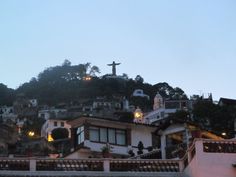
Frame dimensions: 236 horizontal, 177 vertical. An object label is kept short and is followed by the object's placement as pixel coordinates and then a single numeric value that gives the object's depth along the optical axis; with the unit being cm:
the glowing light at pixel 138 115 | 6821
